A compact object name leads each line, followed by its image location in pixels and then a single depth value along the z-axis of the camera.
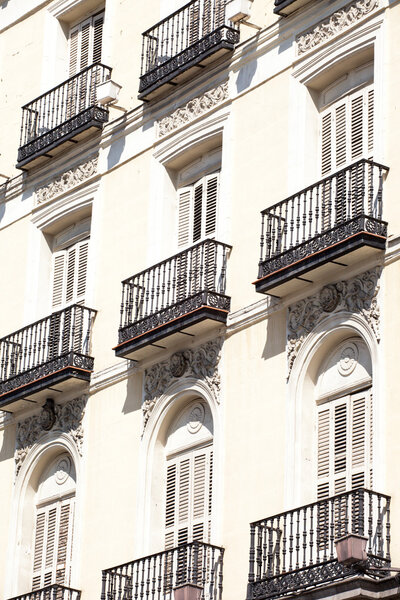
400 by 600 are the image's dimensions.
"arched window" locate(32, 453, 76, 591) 26.52
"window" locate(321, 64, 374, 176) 23.75
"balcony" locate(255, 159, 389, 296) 22.19
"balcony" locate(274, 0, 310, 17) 24.75
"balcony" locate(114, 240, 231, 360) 24.42
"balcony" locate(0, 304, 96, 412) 26.78
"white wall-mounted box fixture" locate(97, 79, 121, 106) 28.05
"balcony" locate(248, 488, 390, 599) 20.56
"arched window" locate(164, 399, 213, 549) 24.12
